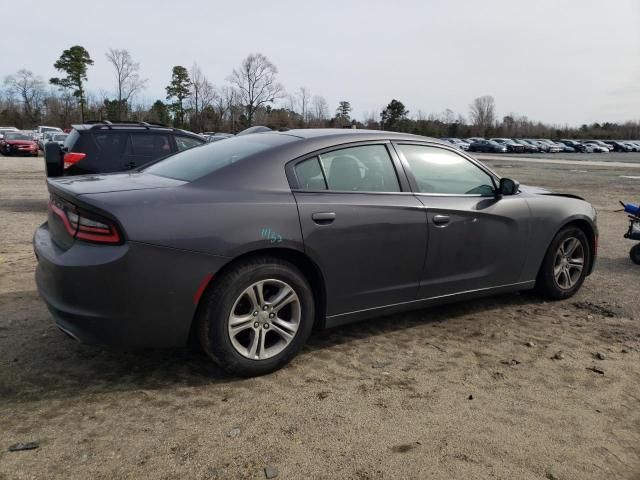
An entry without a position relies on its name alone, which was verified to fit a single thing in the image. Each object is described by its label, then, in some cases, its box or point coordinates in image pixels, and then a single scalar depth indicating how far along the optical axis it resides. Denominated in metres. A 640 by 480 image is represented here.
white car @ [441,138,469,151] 63.56
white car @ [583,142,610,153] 73.06
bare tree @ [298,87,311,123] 87.84
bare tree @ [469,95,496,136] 122.44
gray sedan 2.98
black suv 8.27
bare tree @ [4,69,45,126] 82.19
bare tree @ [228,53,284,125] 71.75
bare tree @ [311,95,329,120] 91.75
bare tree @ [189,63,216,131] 72.50
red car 30.88
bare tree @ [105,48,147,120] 64.25
